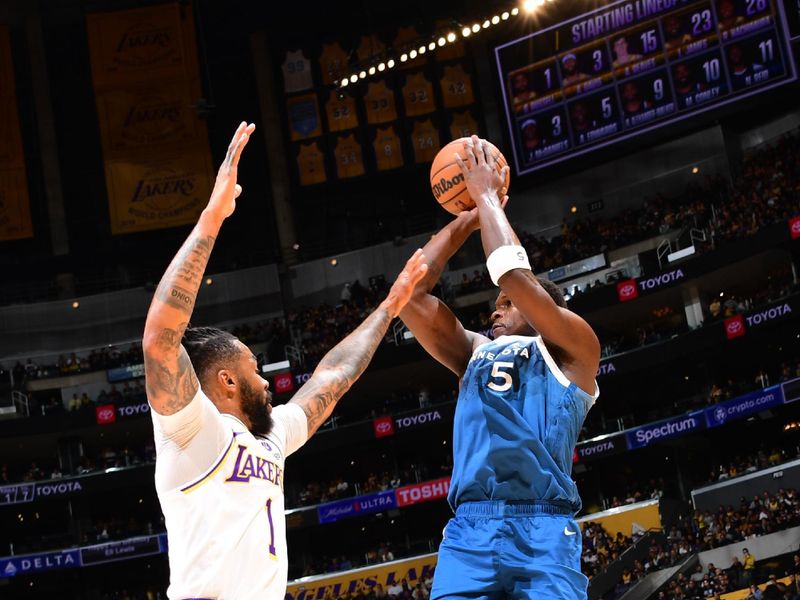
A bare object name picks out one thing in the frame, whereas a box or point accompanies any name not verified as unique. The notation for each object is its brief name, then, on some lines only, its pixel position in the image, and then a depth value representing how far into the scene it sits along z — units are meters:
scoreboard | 31.17
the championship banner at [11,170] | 37.25
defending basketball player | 3.58
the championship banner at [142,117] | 37.53
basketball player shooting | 4.19
